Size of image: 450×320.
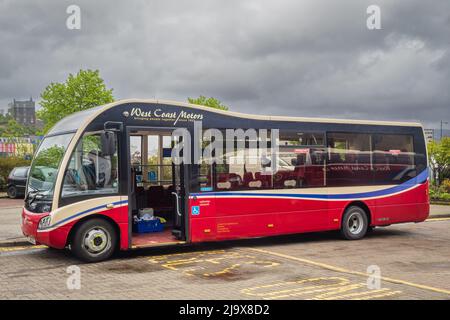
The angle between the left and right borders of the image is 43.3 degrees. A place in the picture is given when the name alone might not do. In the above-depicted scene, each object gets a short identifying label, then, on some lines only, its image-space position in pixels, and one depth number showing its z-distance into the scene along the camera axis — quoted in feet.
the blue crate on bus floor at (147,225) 39.58
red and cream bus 34.88
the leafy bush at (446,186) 94.27
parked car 93.81
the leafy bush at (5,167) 108.27
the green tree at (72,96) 136.98
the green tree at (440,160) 105.50
